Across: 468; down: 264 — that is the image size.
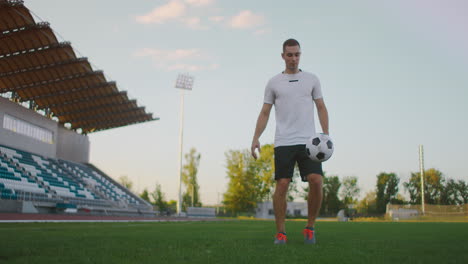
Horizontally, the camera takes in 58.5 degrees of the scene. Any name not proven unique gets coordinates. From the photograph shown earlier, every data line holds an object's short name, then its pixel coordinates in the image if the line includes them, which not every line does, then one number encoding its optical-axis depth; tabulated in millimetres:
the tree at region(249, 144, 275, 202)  55938
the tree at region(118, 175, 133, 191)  83250
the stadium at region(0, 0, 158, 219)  21812
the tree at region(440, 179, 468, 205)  71188
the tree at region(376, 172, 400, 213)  76875
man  4723
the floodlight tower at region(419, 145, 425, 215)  47275
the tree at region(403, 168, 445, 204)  71938
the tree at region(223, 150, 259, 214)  55000
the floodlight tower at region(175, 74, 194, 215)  37969
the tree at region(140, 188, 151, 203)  68750
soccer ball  4555
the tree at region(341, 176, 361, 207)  79438
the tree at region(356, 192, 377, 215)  76688
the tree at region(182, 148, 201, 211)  54906
